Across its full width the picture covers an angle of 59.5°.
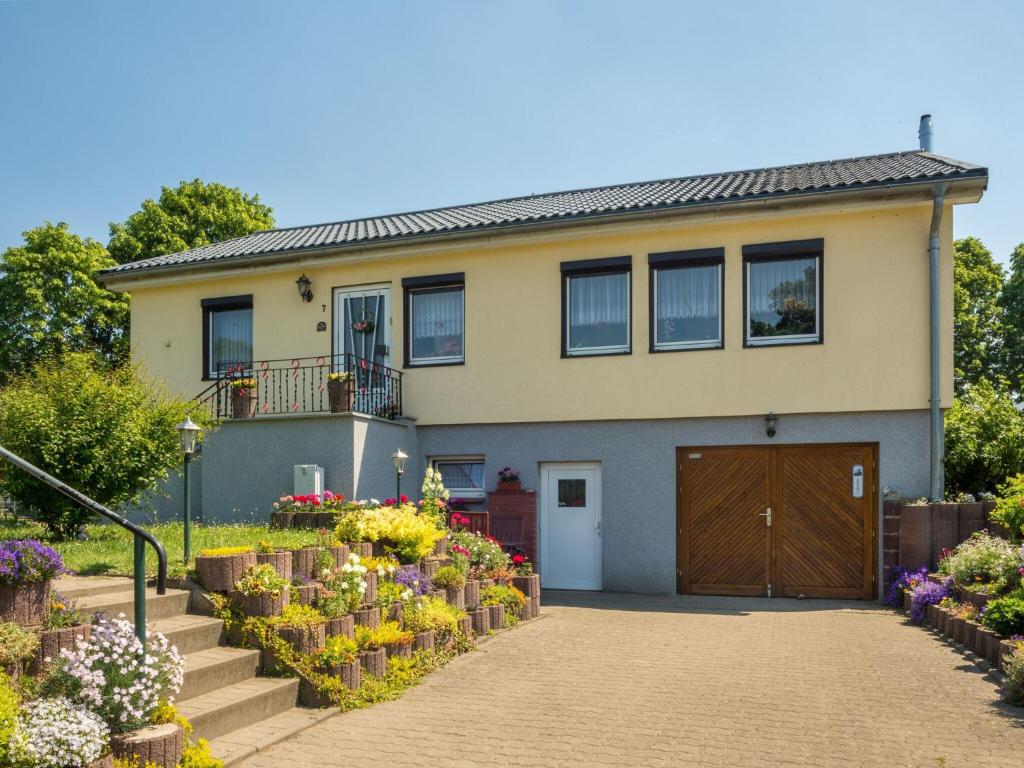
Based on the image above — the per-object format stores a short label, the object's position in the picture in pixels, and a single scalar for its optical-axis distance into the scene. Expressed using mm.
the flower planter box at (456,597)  9359
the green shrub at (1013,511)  10055
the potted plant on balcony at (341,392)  13312
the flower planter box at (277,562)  7246
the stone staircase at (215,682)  5703
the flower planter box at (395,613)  8094
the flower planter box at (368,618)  7516
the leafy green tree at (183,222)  27547
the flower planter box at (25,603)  5176
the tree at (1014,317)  25688
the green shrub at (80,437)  9055
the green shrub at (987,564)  8727
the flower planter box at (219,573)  6941
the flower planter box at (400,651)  7566
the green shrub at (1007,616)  7645
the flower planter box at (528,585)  10930
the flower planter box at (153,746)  4734
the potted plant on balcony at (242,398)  14023
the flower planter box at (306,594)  7203
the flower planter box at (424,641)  7953
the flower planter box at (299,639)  6691
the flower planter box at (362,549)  8492
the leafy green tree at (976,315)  26328
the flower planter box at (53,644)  5027
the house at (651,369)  12227
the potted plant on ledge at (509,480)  13727
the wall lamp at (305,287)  15227
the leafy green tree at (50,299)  25531
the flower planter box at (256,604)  6875
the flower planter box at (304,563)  7609
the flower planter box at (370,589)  7895
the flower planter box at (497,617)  9859
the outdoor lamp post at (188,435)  8375
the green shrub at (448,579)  9320
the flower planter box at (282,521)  10328
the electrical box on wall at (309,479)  12875
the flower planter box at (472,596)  9688
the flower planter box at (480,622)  9492
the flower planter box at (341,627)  7086
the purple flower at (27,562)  5156
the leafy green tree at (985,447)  12281
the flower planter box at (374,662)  7102
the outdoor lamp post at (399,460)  11930
